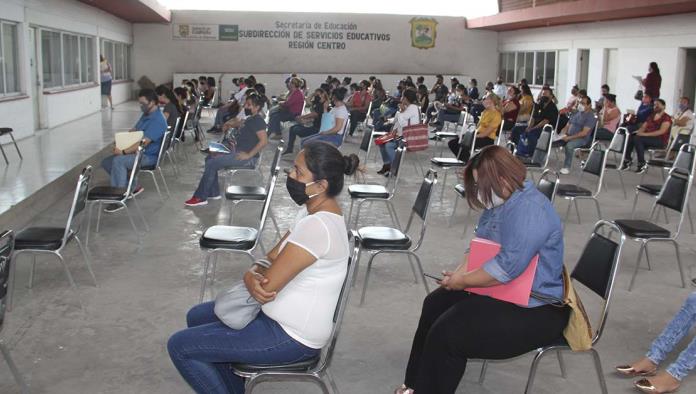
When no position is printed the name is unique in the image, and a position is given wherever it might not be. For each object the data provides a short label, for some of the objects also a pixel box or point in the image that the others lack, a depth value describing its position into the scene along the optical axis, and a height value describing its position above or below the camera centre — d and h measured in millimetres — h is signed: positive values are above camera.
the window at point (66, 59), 13133 +560
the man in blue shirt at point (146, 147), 6574 -561
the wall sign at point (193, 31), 22844 +1779
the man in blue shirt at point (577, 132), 9250 -528
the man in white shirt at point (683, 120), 10148 -387
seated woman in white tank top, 2389 -765
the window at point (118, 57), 19656 +864
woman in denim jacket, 2590 -741
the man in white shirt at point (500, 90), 18978 +16
